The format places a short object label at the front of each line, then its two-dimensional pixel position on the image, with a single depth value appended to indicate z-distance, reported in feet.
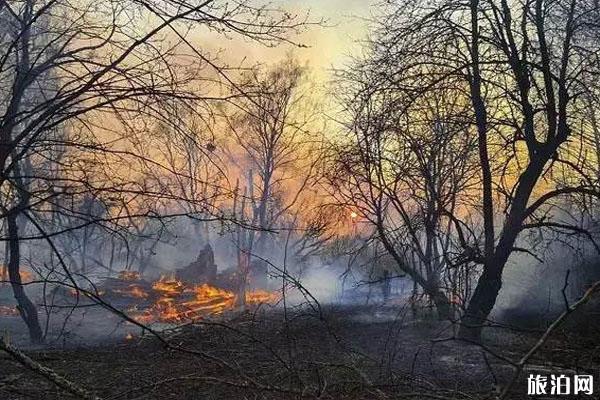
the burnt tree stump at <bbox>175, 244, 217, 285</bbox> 91.79
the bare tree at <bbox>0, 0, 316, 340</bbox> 10.68
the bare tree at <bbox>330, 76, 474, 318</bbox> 28.94
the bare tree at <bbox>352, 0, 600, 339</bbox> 26.73
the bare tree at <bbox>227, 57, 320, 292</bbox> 78.97
